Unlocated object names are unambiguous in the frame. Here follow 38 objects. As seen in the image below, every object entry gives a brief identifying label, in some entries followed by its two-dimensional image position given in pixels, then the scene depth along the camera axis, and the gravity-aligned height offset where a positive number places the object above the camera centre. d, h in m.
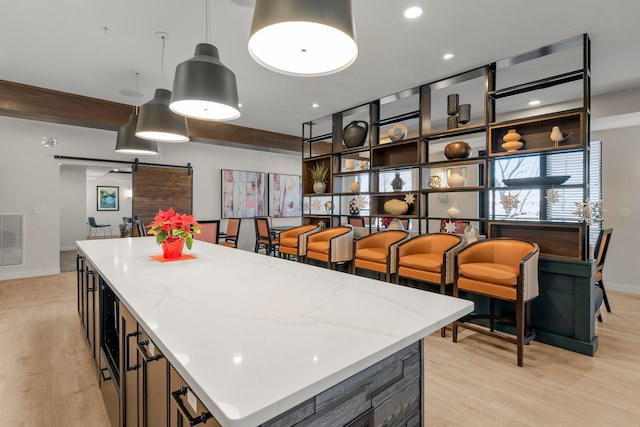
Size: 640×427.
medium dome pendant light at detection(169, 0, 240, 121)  1.79 +0.73
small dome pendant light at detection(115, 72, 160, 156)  3.07 +0.68
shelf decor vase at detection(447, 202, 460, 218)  3.83 +0.00
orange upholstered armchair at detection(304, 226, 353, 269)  4.30 -0.47
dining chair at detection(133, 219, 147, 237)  5.39 -0.30
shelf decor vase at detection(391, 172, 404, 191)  4.46 +0.41
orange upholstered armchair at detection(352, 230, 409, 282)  3.49 -0.47
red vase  2.25 -0.25
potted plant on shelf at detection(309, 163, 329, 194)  5.42 +0.57
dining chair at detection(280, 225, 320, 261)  4.80 -0.44
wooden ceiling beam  4.14 +1.45
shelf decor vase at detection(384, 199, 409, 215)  4.32 +0.07
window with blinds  4.73 +0.60
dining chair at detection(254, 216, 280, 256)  6.41 -0.48
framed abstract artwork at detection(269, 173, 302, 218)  8.36 +0.45
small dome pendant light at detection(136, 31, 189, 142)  2.45 +0.72
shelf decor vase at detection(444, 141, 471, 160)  3.65 +0.71
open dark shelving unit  2.97 +0.90
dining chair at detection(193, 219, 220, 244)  5.44 -0.34
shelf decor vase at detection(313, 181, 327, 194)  5.41 +0.43
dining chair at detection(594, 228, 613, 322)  3.32 -0.40
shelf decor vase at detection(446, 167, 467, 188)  3.74 +0.41
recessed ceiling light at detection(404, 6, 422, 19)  2.62 +1.67
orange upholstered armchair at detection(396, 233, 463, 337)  3.07 -0.47
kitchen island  0.69 -0.36
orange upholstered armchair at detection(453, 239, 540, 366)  2.56 -0.53
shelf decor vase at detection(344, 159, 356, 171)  5.10 +0.75
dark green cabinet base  2.75 -0.84
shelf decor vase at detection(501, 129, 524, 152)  3.21 +0.72
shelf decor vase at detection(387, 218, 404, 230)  4.35 -0.17
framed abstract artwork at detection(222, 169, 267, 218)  7.53 +0.44
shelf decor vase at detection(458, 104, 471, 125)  3.63 +1.12
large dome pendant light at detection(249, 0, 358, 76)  1.05 +0.66
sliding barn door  6.26 +0.43
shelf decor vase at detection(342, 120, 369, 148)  4.75 +1.16
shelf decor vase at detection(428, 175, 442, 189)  3.94 +0.38
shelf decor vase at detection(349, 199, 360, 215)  5.11 +0.07
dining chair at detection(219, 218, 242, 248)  6.79 -0.44
